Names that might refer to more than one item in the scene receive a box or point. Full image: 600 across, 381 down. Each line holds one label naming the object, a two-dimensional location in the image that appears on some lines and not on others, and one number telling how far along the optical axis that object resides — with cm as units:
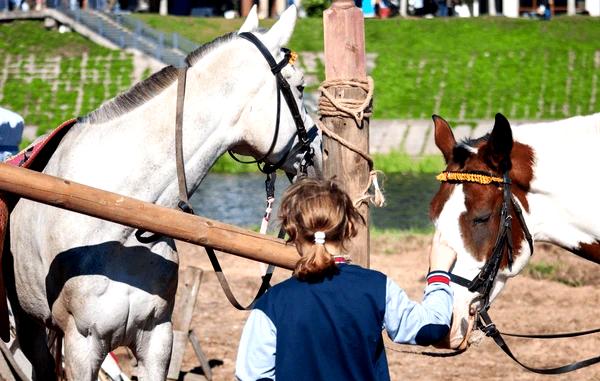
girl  889
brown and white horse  1149
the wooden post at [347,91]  1191
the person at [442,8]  11456
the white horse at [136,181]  1171
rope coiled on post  1192
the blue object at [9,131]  1594
